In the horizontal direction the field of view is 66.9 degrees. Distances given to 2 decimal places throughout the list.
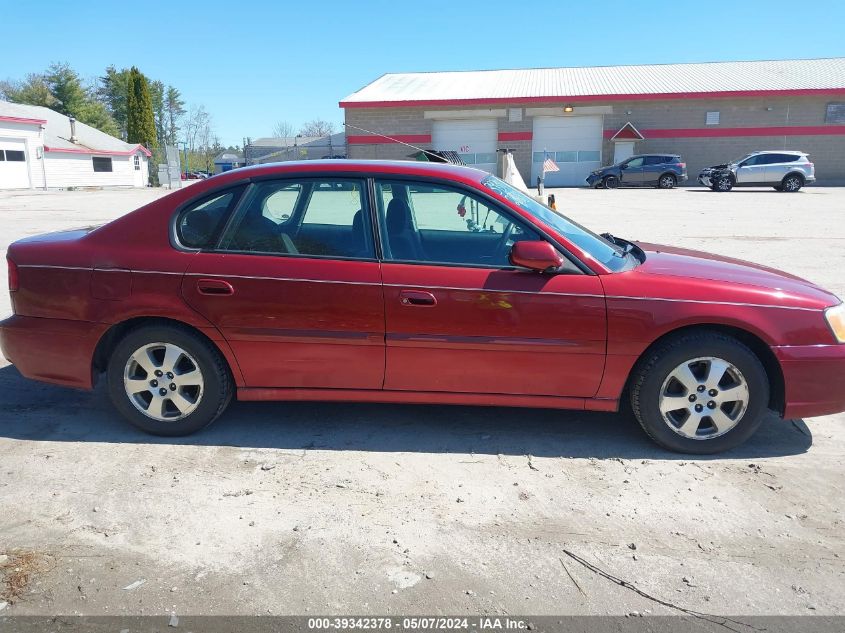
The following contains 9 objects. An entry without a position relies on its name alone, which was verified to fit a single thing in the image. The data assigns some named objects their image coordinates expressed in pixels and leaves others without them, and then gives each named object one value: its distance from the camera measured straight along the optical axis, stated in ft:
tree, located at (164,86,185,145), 293.02
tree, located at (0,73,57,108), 191.42
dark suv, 97.40
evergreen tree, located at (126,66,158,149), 170.60
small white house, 120.06
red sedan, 11.64
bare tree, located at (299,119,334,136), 329.19
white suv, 86.58
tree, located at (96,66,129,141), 244.42
